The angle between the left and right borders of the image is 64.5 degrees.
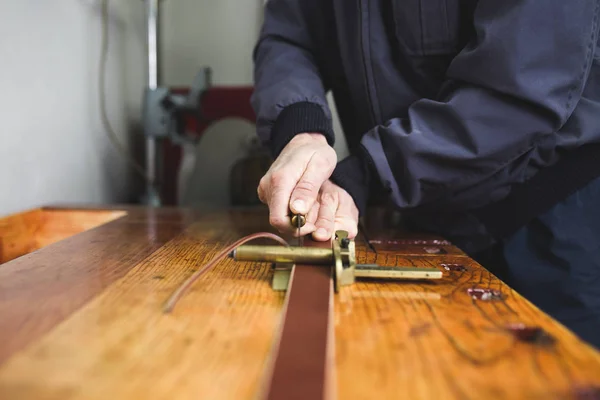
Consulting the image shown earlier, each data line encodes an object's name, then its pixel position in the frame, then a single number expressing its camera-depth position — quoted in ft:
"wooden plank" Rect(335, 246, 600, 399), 1.06
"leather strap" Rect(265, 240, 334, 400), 0.99
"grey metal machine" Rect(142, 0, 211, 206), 4.62
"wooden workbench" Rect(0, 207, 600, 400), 1.06
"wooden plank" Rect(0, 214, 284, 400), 1.04
